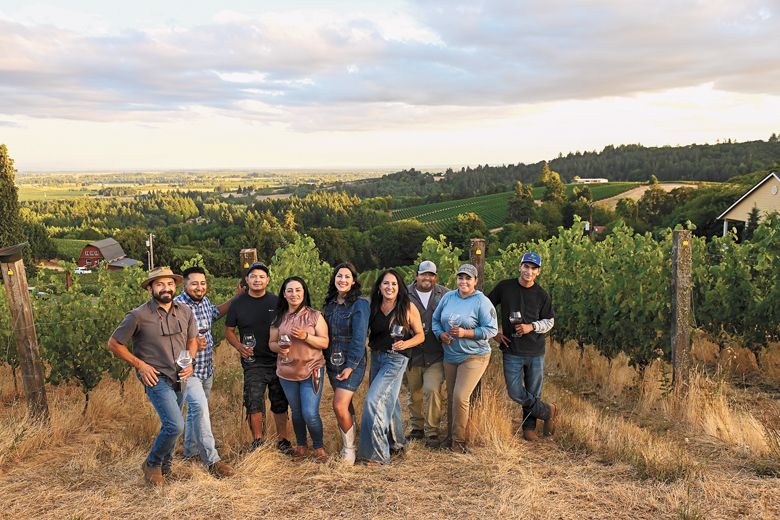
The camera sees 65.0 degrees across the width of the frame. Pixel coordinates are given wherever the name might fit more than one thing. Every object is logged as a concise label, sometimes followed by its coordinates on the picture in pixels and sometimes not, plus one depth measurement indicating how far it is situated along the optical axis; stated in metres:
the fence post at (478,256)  6.16
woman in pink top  4.40
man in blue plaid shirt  4.31
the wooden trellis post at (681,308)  6.06
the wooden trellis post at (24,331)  5.02
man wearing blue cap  4.91
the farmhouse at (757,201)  31.98
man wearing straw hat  4.03
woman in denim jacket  4.39
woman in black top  4.43
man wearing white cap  4.93
